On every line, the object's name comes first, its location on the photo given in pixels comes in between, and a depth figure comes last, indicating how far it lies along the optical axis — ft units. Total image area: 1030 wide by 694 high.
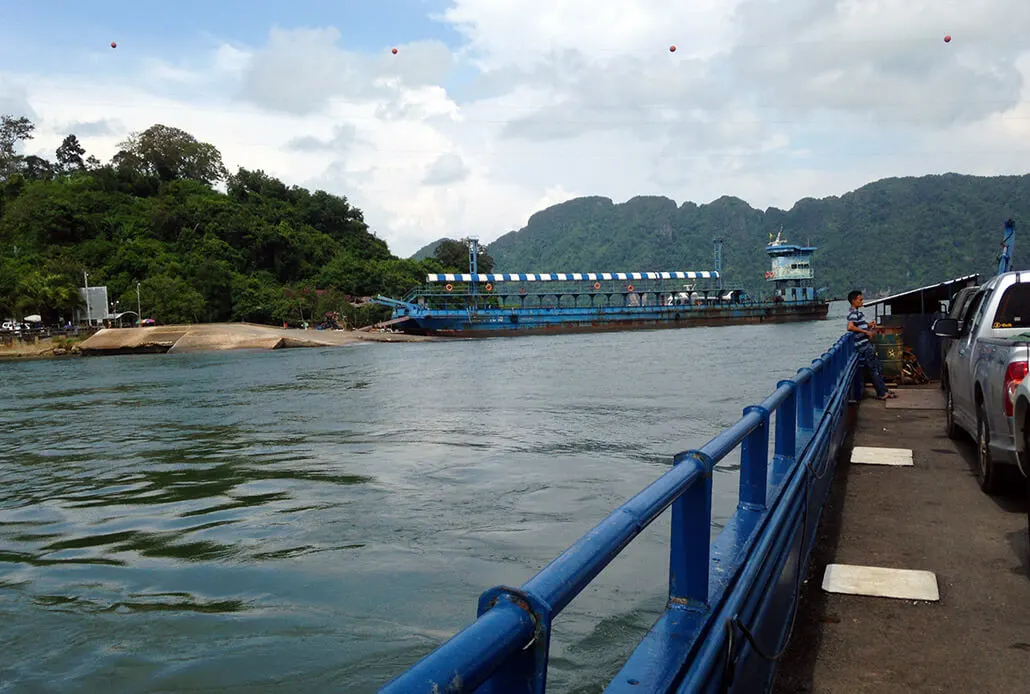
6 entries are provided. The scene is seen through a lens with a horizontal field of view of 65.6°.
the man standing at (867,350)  42.73
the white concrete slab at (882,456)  26.58
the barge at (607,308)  255.29
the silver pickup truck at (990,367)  19.45
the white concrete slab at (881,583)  14.84
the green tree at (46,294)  237.04
